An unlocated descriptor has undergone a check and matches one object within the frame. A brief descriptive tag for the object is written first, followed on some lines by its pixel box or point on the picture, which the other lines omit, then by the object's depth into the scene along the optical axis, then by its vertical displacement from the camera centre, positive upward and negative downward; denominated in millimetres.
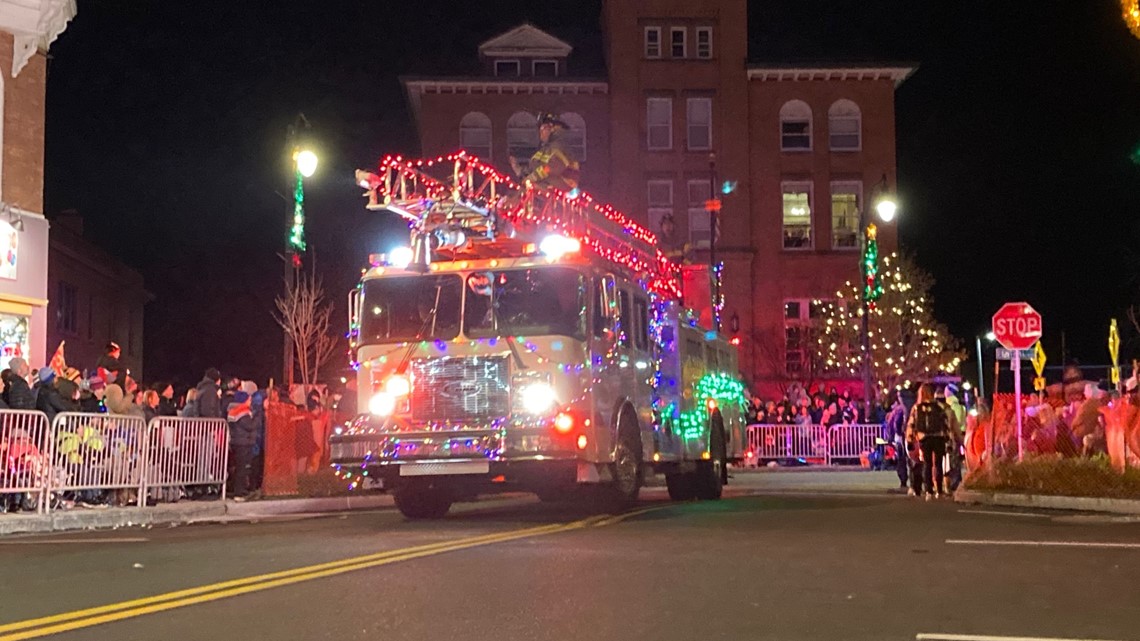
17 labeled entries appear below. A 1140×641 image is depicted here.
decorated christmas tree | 44719 +3322
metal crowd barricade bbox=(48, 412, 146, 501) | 14797 -232
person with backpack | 19031 -108
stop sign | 19625 +1546
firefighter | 14977 +3166
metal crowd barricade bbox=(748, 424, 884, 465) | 30609 -378
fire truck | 13516 +877
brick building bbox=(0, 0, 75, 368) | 22359 +4612
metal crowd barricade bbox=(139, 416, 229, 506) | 16172 -281
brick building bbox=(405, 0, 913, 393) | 46188 +10796
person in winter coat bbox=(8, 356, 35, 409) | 14789 +474
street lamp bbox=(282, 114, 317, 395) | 19109 +3954
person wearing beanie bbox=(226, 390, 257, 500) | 17828 -177
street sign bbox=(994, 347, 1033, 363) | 26158 +1633
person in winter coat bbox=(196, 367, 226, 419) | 18141 +493
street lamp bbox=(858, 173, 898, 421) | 29750 +3496
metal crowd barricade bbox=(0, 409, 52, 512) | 14133 -229
